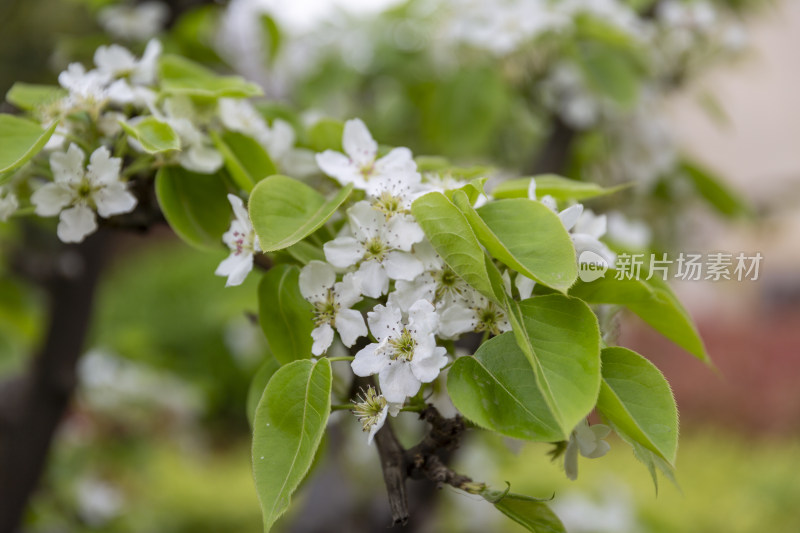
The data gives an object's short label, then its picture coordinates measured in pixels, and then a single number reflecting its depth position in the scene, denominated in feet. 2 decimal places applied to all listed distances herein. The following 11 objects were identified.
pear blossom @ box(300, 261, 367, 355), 2.62
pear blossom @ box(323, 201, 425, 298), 2.62
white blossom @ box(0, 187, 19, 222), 2.77
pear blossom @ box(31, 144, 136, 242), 2.76
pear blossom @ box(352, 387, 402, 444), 2.56
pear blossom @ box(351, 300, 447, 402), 2.55
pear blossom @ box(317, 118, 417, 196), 2.74
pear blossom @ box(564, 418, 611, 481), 2.62
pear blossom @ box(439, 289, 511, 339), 2.61
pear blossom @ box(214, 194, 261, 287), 2.69
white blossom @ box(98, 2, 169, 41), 4.04
